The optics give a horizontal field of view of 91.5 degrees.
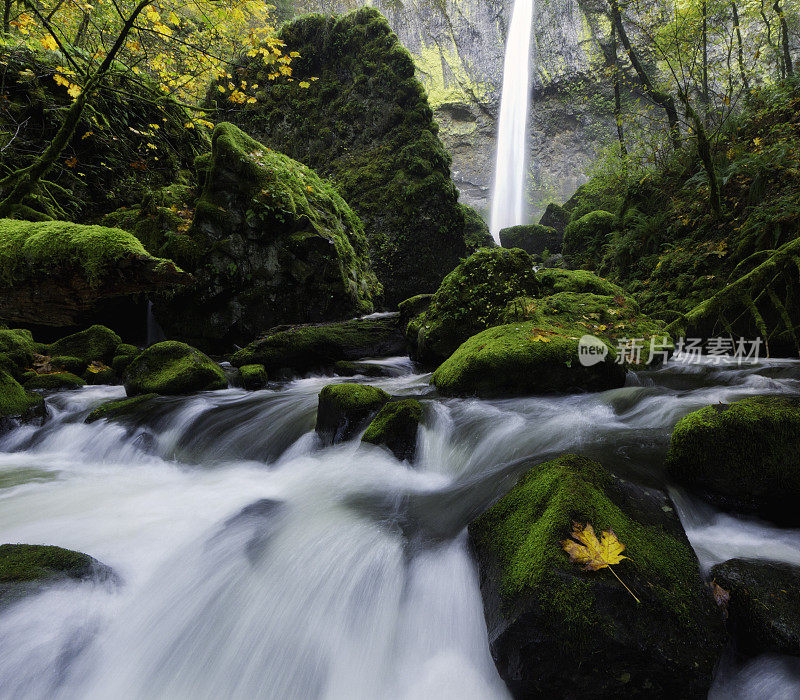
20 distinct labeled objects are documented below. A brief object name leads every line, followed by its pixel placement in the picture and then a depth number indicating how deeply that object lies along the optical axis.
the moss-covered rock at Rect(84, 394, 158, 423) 4.89
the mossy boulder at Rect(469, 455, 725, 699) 1.36
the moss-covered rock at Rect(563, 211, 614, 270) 13.01
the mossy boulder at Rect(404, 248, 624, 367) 6.60
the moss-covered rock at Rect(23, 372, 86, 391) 6.21
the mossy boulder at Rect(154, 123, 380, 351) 8.28
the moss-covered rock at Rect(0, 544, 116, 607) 1.74
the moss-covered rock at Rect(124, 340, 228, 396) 5.71
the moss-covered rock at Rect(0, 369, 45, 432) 4.65
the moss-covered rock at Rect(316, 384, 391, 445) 3.95
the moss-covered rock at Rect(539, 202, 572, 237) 24.92
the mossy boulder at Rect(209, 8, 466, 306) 14.70
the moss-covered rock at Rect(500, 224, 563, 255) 24.30
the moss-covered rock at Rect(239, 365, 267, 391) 6.41
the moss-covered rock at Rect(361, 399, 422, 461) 3.51
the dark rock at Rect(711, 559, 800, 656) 1.50
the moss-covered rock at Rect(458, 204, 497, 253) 22.05
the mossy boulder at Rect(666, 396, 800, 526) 2.19
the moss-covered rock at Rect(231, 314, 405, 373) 7.21
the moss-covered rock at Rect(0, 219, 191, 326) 4.11
